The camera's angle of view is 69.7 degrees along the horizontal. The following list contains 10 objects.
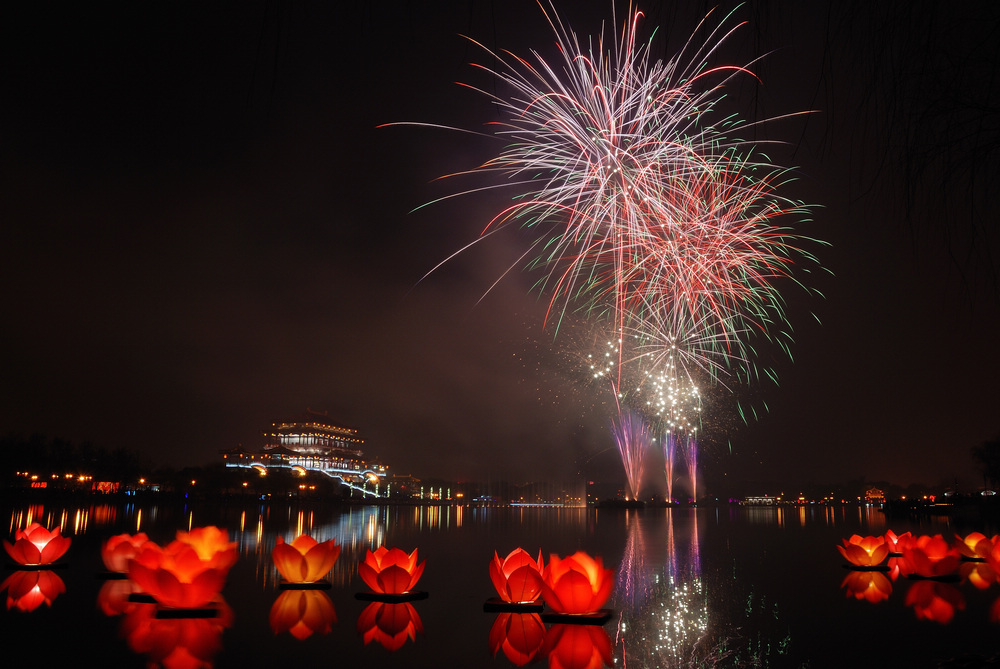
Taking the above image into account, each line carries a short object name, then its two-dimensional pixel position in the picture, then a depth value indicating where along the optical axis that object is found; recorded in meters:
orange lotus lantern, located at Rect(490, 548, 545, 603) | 7.94
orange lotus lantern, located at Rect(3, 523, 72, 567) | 10.90
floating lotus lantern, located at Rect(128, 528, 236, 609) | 7.31
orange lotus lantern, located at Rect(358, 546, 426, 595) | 8.62
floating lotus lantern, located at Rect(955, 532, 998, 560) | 13.21
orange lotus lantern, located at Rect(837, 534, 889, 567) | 12.65
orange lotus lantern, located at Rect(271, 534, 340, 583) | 9.22
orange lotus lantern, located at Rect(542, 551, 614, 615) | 7.17
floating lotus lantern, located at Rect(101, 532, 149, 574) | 10.34
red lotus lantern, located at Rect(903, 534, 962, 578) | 10.95
